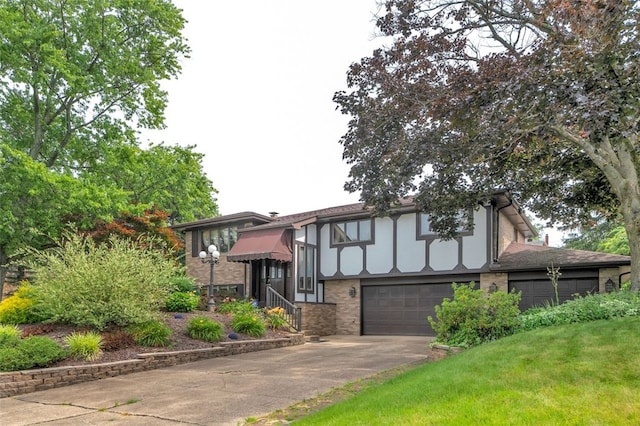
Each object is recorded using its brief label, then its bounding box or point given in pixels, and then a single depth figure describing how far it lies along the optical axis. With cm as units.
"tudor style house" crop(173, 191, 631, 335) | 1734
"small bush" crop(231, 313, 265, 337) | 1446
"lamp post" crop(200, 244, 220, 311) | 1665
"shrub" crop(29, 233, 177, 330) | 1153
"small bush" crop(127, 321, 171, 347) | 1164
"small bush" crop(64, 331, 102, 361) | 1007
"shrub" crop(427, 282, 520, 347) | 993
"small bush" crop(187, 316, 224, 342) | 1304
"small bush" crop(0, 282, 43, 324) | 1222
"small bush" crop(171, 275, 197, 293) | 1801
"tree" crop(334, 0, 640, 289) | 740
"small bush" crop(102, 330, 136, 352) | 1089
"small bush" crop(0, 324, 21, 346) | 946
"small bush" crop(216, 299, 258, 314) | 1626
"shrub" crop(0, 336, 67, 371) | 891
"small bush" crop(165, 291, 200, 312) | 1553
